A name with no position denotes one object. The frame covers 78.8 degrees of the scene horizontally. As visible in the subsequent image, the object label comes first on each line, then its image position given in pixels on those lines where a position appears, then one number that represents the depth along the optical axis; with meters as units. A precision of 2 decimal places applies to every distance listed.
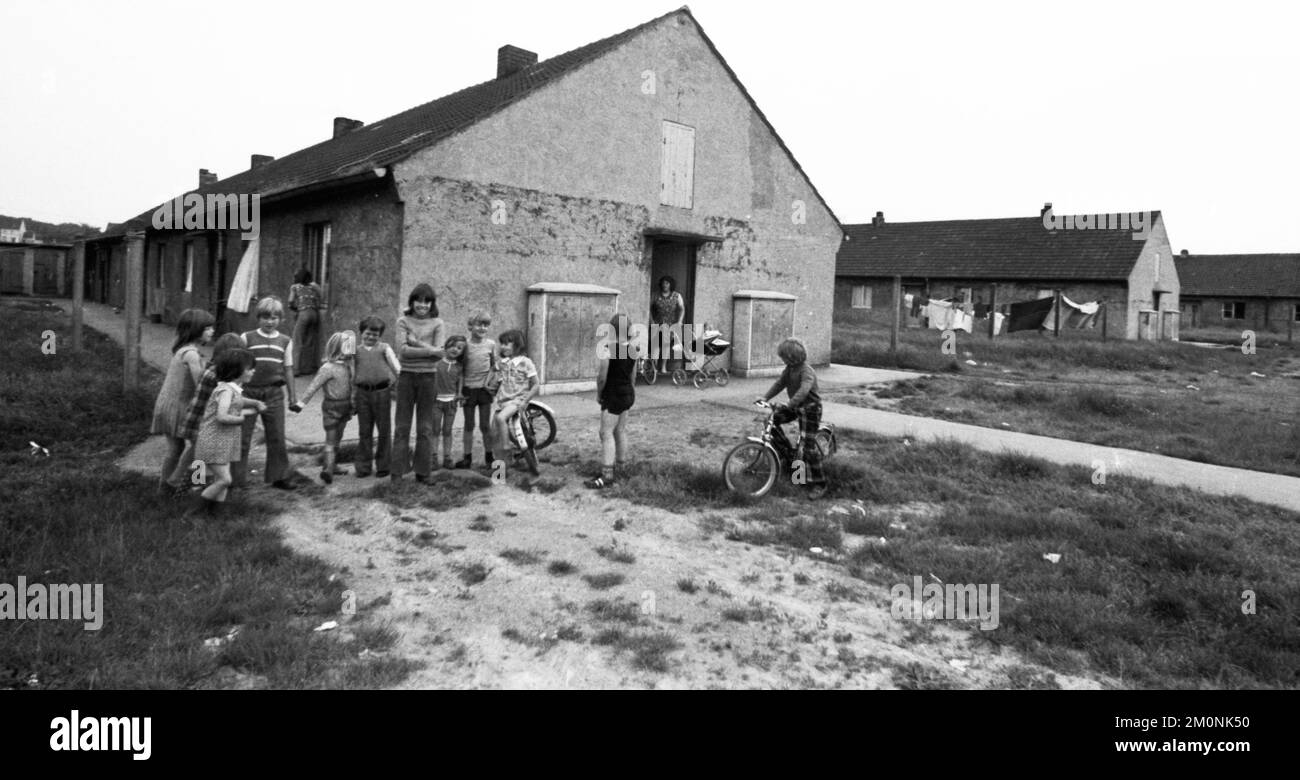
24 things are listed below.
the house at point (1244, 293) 49.09
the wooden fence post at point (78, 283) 13.30
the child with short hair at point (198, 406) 5.86
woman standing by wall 11.95
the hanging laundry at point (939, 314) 29.91
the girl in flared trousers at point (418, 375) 6.75
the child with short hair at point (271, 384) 6.39
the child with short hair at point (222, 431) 5.56
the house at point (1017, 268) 31.97
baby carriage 13.78
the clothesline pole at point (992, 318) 27.56
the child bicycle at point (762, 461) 6.89
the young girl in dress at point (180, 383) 5.91
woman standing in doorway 13.60
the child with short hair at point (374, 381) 6.79
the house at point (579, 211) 11.24
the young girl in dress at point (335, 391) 6.84
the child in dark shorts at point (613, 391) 7.01
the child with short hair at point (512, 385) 7.09
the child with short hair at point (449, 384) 7.25
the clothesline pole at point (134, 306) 9.66
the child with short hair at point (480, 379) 7.32
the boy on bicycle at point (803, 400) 6.95
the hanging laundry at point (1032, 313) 30.00
